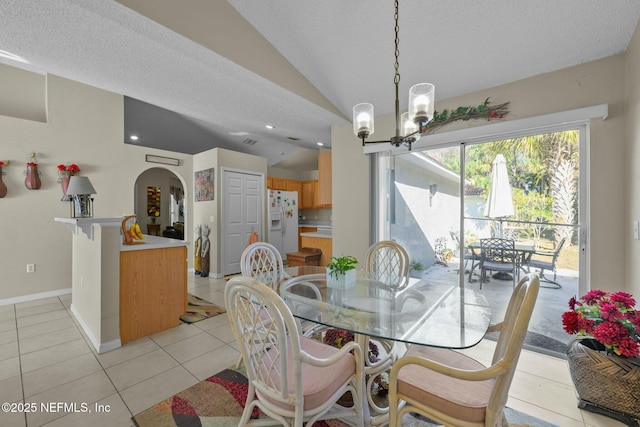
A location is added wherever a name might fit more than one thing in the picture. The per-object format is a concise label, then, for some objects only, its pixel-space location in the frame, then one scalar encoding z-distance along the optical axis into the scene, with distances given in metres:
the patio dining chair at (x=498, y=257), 2.68
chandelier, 1.46
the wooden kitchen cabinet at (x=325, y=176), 4.60
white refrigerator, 6.09
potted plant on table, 2.01
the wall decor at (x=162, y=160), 4.96
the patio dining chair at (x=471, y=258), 2.84
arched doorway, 8.23
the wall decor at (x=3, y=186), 3.62
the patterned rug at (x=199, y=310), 3.13
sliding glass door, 2.37
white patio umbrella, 2.66
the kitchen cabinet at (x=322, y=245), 4.92
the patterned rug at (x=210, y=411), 1.59
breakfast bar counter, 2.41
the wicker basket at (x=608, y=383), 1.57
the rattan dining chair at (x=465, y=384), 1.01
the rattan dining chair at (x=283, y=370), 1.10
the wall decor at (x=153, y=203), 8.49
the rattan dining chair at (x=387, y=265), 2.35
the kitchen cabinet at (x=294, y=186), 6.76
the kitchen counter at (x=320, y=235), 4.93
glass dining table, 1.34
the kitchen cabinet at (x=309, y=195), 6.95
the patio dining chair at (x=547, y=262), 2.43
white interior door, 5.19
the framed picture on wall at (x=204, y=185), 5.18
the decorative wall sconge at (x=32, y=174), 3.79
